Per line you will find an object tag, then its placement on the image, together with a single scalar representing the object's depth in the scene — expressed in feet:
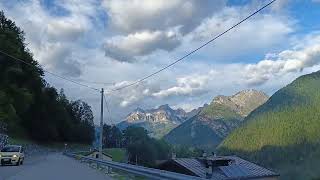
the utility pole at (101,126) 77.56
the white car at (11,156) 60.41
